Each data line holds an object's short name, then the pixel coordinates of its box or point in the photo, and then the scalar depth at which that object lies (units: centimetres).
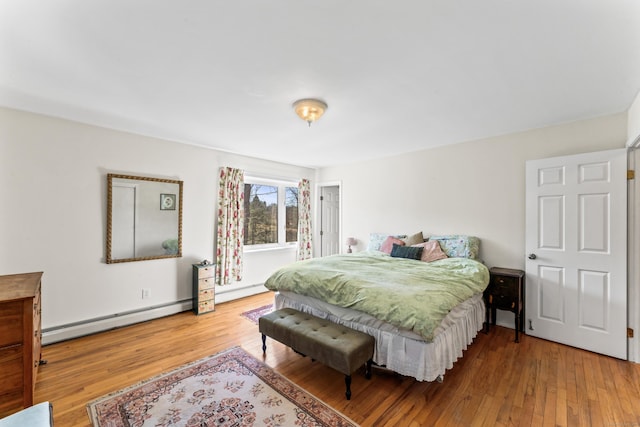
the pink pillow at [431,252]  352
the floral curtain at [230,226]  419
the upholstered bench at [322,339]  201
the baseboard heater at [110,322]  287
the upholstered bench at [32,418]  116
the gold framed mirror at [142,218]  323
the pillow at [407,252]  363
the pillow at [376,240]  441
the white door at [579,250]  259
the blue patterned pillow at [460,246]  344
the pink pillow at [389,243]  406
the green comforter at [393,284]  204
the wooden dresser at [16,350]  179
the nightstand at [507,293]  295
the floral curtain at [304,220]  546
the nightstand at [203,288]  374
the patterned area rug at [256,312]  362
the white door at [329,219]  582
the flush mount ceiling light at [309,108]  240
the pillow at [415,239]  398
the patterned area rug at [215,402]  181
